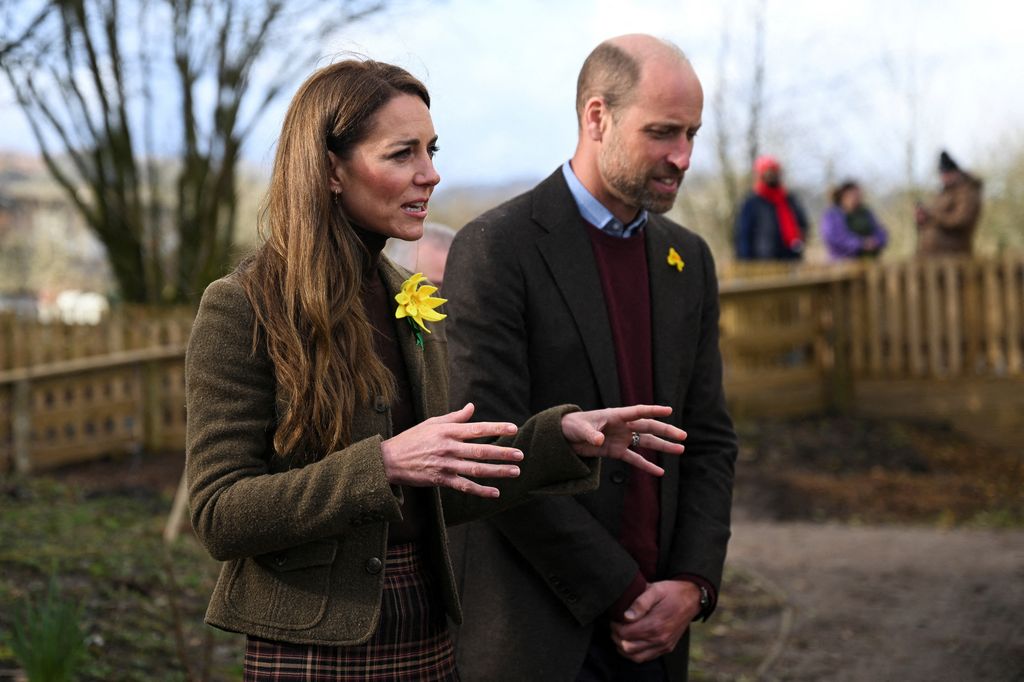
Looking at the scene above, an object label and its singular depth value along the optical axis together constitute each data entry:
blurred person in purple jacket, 14.08
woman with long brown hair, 2.10
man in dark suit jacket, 2.98
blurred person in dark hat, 13.78
